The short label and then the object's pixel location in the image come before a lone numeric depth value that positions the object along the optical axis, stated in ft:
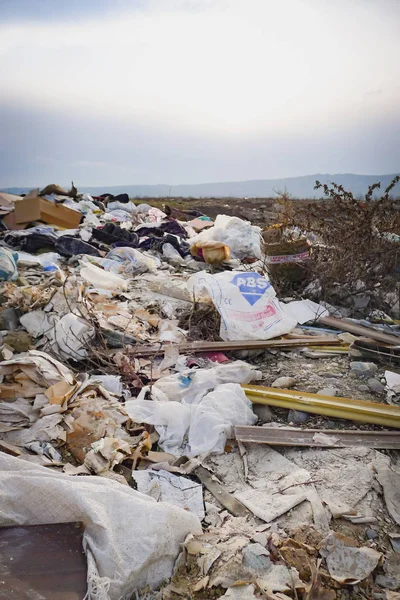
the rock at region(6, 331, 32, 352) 11.14
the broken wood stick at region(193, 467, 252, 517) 6.88
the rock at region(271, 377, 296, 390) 10.19
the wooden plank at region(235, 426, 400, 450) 8.19
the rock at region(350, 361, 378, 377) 10.79
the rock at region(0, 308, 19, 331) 12.21
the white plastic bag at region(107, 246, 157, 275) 19.71
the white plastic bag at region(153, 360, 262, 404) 9.67
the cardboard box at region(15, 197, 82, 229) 25.53
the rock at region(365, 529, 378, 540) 6.29
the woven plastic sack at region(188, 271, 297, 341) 12.48
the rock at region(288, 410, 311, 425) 9.21
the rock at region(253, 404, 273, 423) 9.34
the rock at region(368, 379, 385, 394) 10.13
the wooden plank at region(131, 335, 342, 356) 11.72
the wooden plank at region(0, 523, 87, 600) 4.58
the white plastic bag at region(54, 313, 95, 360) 11.20
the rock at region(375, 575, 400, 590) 5.52
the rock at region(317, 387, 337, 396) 9.81
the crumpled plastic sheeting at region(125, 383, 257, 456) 8.42
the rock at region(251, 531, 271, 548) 5.93
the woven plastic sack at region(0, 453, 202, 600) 5.08
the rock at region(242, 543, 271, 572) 5.47
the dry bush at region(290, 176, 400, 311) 14.65
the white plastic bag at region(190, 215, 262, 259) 22.59
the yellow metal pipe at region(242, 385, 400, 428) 8.88
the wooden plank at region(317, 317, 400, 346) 12.06
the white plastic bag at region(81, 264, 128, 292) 16.19
